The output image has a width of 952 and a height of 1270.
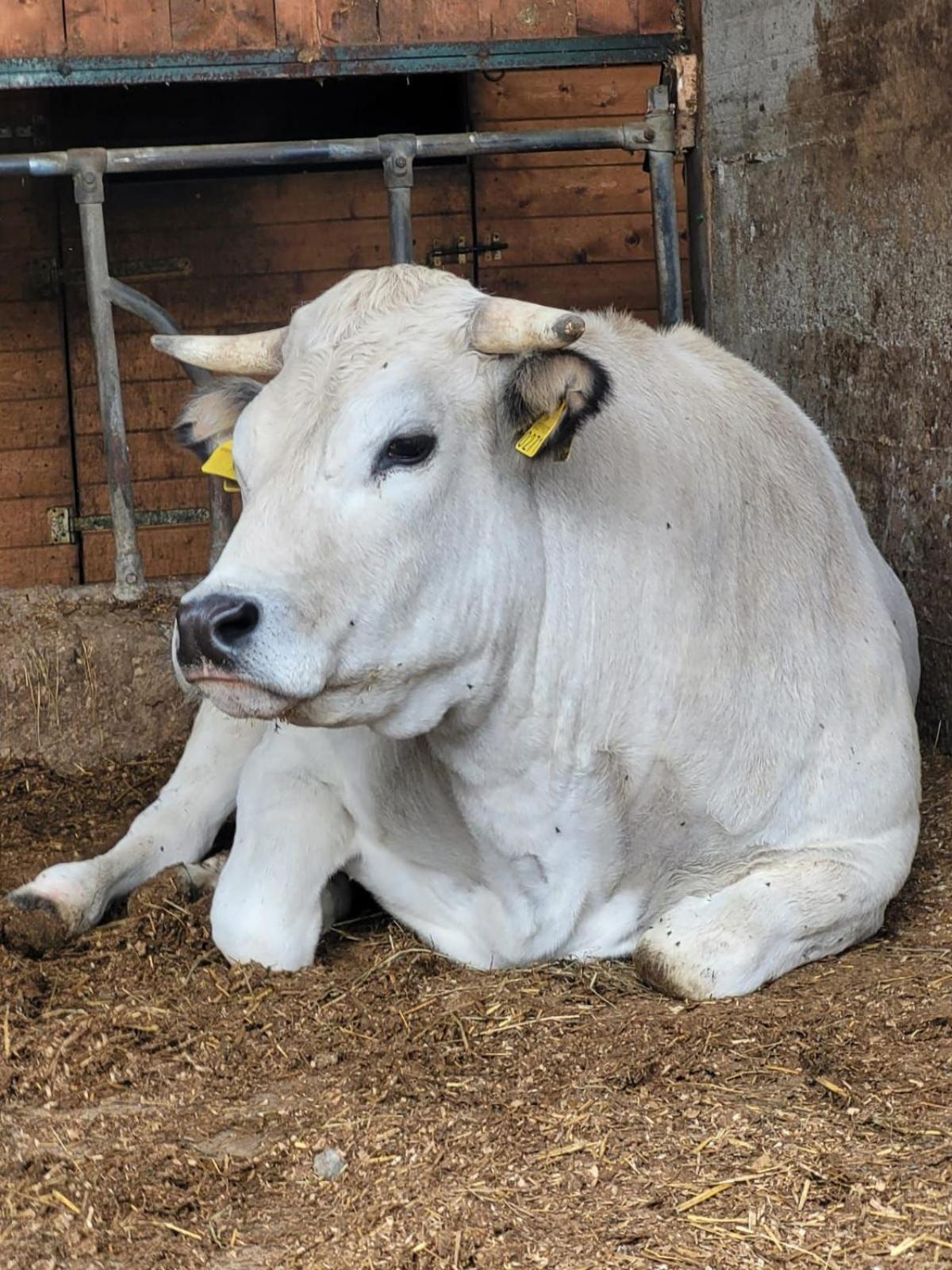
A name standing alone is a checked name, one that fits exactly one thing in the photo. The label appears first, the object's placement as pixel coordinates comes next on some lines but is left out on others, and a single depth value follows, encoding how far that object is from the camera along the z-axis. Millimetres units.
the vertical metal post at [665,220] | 6660
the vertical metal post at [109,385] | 6336
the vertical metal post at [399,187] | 6395
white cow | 3809
